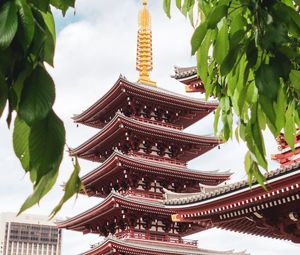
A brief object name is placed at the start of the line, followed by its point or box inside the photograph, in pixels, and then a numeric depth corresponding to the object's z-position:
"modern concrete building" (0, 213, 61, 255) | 133.50
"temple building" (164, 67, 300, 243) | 11.82
